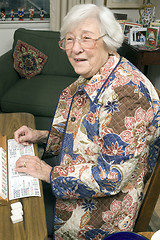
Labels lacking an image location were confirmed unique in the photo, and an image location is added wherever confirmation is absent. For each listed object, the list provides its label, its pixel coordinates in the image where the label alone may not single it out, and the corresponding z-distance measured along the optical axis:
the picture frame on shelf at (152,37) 2.93
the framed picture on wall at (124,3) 3.78
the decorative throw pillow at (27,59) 3.23
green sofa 2.78
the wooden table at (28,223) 0.86
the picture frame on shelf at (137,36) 3.12
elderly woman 1.03
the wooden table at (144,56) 2.90
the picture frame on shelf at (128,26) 3.34
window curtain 3.64
